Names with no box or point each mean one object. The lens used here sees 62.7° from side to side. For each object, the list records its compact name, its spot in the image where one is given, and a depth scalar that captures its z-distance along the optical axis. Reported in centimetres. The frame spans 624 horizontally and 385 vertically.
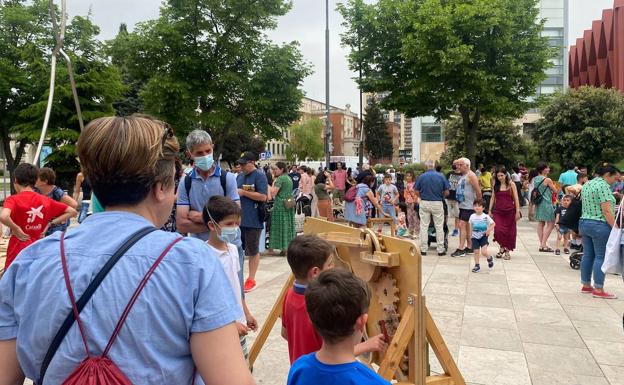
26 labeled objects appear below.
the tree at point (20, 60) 2359
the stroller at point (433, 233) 1060
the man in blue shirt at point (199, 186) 448
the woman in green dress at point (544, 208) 1080
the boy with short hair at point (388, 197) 1264
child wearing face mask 353
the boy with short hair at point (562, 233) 1042
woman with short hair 122
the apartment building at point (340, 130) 11331
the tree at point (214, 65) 2248
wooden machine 267
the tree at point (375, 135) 9712
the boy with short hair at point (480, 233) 853
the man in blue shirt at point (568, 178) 1255
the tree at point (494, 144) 3916
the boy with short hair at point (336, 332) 191
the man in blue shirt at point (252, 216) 691
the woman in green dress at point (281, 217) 941
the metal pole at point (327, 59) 2487
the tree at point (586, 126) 3011
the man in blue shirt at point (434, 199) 1002
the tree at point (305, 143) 9844
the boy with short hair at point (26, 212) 483
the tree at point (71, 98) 2250
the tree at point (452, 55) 1914
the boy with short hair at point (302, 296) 275
